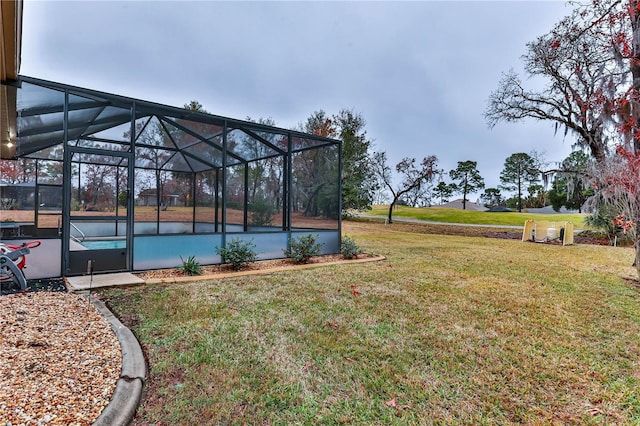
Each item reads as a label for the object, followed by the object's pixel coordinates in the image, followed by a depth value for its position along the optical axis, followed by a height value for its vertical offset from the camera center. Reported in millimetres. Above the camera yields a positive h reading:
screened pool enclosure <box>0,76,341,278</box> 4945 +583
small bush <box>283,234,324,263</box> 6633 -851
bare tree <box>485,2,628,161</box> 6715 +4294
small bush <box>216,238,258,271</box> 5832 -845
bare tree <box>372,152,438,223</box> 21516 +2872
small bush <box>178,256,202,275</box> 5266 -1007
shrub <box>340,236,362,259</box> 7391 -947
